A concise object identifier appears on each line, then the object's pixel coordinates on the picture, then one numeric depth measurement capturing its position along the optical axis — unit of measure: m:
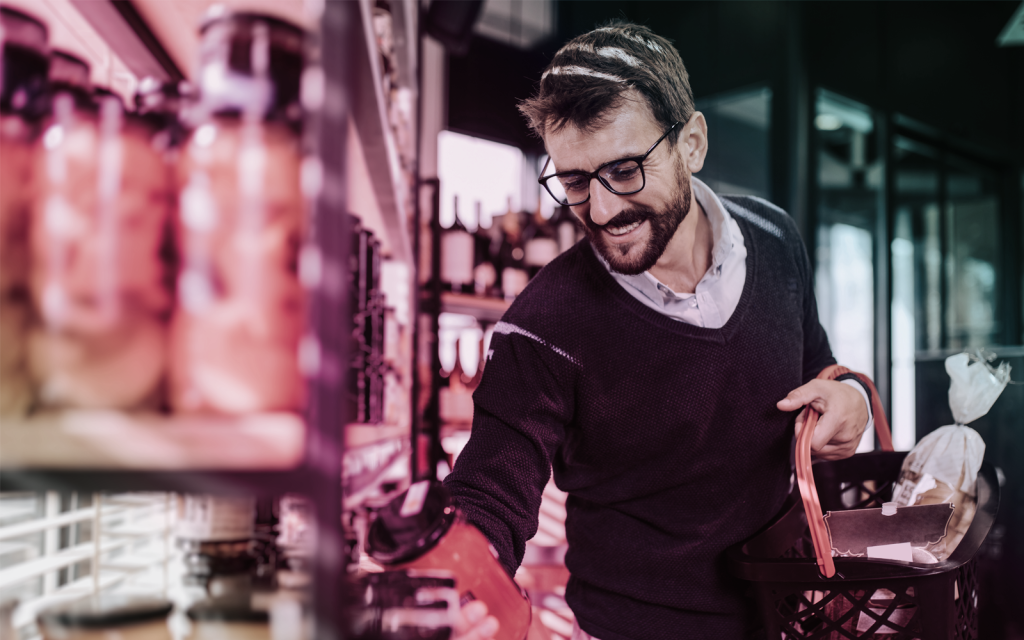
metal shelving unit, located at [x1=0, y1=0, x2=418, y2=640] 0.50
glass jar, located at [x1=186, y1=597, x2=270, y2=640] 0.56
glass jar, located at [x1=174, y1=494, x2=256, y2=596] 0.63
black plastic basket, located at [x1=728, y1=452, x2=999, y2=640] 0.92
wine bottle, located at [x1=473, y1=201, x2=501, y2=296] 3.47
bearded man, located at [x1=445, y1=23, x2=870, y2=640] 1.14
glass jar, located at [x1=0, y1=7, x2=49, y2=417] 0.53
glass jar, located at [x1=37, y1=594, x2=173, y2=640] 0.54
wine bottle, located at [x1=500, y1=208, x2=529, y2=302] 3.54
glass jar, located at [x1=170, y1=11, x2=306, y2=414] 0.54
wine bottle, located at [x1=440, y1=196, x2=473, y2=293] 3.06
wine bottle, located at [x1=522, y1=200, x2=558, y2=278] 3.33
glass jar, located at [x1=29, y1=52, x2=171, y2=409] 0.53
